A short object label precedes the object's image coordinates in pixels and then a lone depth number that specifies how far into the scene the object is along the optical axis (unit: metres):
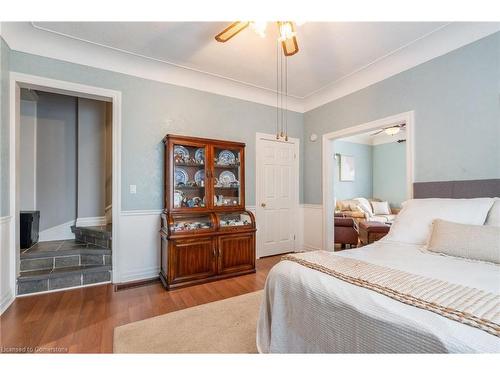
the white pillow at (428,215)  1.79
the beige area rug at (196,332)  1.66
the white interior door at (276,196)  3.91
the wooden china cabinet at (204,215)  2.75
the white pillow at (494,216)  1.69
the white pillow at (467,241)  1.48
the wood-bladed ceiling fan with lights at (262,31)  1.74
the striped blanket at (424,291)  0.80
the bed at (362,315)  0.75
